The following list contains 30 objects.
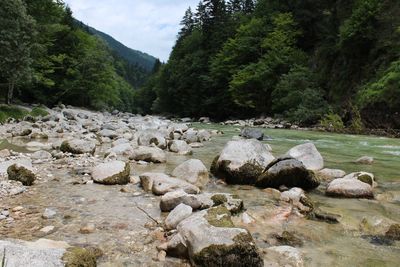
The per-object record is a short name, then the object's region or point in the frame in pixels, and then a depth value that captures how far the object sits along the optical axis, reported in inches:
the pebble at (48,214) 190.4
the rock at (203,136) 558.9
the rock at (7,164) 266.6
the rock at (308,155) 326.0
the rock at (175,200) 202.5
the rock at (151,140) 462.6
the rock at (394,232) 175.8
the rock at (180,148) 426.3
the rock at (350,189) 241.6
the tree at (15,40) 726.5
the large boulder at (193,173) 275.4
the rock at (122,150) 386.7
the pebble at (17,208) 198.0
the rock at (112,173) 265.7
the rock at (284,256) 146.8
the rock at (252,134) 576.7
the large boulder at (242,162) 279.4
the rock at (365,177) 266.5
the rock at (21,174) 251.8
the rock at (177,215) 177.3
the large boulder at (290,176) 264.2
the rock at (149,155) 361.7
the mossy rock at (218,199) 210.8
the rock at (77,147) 382.0
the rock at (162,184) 240.8
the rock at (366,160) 359.3
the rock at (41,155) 353.0
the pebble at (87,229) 171.8
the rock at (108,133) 566.4
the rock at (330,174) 296.1
